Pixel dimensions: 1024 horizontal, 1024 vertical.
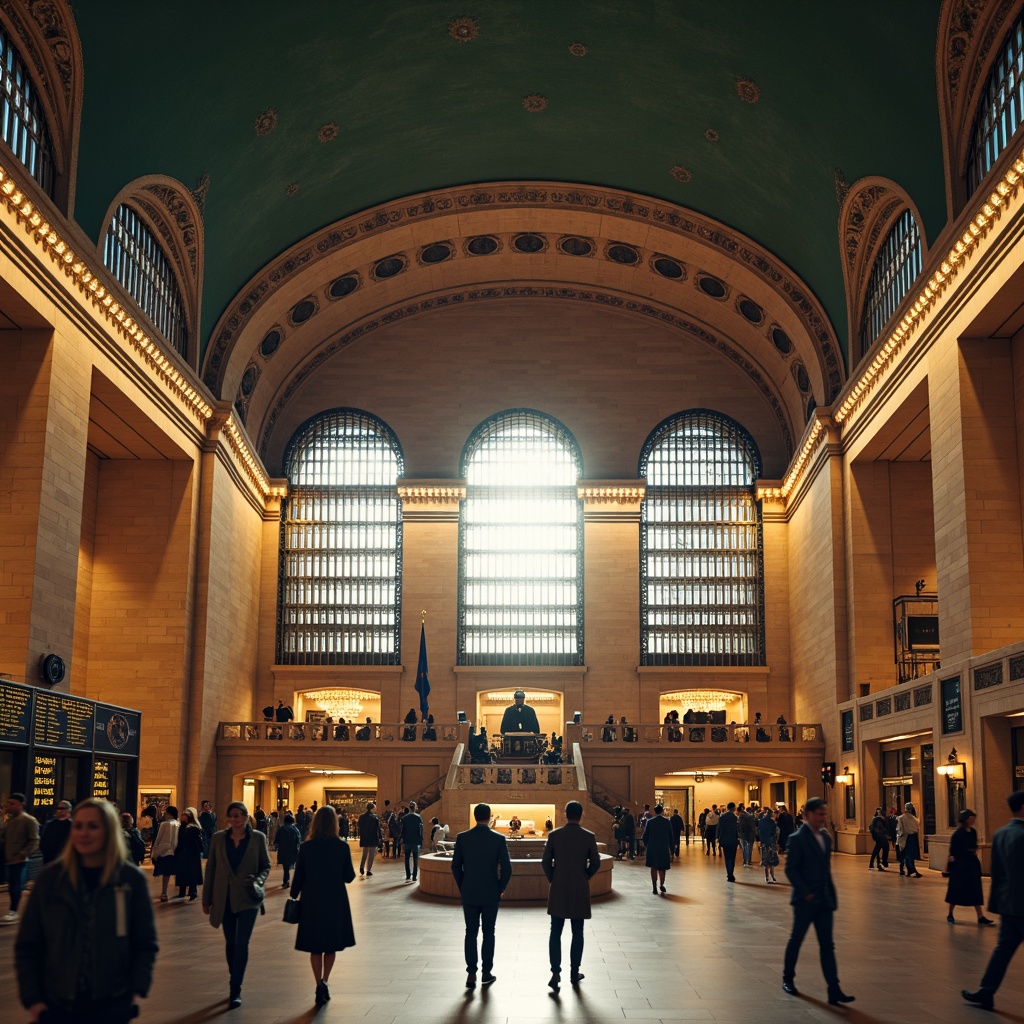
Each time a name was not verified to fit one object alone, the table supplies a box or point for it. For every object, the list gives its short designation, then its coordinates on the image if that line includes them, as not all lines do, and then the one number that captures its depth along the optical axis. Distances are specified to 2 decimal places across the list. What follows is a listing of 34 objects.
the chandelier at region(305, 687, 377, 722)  37.67
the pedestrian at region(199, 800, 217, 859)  20.11
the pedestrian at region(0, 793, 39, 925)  12.46
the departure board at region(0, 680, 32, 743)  16.45
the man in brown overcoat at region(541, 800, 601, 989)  9.06
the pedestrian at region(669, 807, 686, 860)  25.05
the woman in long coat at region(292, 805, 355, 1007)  8.13
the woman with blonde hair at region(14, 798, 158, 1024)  4.45
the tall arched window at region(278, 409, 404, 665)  35.78
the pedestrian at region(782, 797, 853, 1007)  8.41
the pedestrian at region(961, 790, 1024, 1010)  7.78
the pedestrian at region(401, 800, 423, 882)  19.36
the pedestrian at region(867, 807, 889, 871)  21.22
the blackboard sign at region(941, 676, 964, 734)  19.83
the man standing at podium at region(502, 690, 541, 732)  29.55
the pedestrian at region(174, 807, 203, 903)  14.80
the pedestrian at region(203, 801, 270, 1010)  8.27
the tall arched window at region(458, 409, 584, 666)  35.91
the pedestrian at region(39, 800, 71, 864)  13.01
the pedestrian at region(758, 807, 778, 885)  19.28
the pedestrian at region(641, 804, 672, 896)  16.52
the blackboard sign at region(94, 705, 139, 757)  20.42
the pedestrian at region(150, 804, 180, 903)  14.99
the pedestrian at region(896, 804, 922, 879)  19.50
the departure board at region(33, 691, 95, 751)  17.72
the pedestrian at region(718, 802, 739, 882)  19.02
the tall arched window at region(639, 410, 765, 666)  35.84
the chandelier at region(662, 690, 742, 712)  36.81
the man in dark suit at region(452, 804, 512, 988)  9.04
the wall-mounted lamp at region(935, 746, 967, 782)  19.50
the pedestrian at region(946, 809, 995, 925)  11.89
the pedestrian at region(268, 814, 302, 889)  17.81
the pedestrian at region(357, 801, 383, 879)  19.45
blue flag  31.44
